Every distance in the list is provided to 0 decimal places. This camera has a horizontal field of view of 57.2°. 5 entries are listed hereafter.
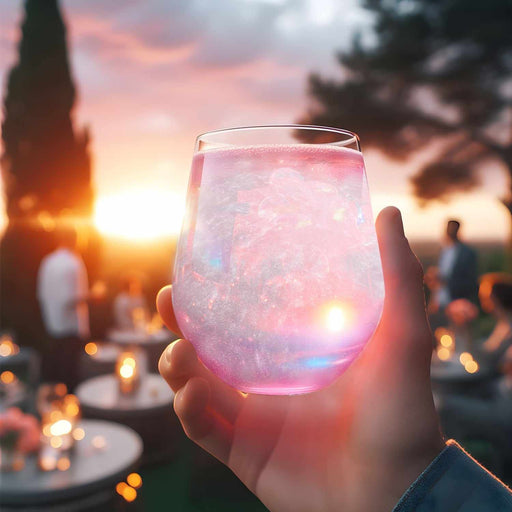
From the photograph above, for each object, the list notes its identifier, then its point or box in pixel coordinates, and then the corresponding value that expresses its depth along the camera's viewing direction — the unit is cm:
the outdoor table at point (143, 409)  453
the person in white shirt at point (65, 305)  563
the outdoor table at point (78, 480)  276
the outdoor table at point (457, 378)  525
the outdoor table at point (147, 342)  769
